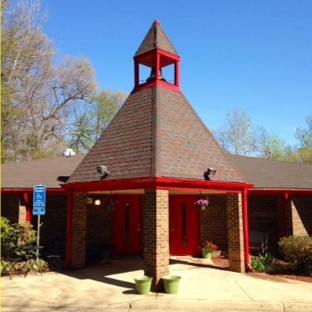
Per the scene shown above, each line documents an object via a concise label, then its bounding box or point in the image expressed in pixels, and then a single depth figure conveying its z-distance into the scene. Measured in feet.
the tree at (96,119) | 124.98
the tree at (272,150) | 144.66
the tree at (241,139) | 137.59
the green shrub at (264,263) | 38.11
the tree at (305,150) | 138.92
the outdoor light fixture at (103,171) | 35.04
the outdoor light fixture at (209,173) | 34.68
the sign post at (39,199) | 37.81
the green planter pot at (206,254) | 45.93
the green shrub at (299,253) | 36.47
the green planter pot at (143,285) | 27.99
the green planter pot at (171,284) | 28.27
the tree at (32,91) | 92.12
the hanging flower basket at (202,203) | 38.04
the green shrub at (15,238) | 39.99
